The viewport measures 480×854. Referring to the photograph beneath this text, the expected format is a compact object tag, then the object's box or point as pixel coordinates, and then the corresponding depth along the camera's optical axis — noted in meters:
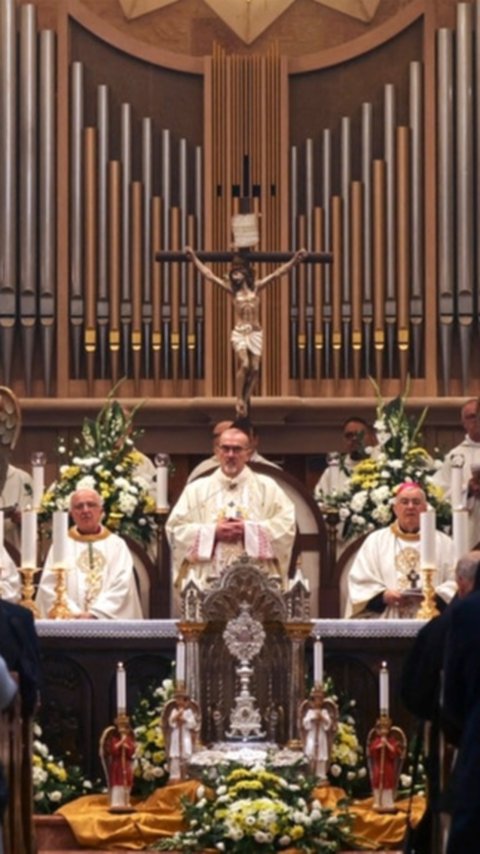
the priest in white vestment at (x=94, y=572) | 15.68
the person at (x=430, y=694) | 11.43
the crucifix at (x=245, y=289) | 17.28
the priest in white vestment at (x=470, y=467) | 17.06
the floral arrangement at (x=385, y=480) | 16.58
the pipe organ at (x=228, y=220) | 20.95
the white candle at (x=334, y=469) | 17.86
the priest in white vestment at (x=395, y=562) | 15.61
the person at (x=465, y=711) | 9.55
